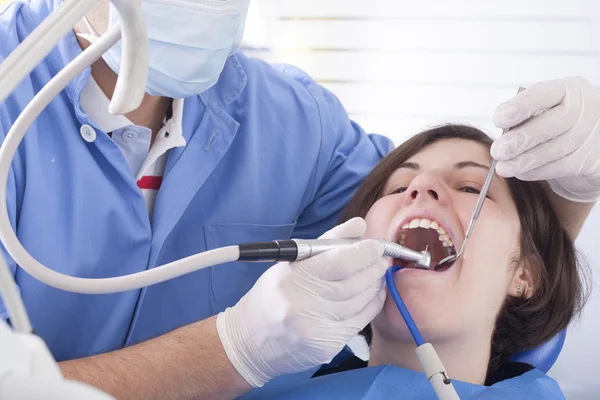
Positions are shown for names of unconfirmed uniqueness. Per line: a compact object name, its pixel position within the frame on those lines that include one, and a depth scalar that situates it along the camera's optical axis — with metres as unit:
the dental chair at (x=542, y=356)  0.98
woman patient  0.87
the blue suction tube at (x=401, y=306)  0.81
